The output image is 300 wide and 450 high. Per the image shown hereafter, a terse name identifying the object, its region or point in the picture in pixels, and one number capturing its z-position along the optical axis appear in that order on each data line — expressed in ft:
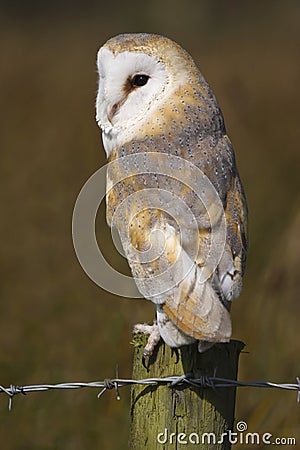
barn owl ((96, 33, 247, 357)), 16.39
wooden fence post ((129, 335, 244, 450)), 15.21
